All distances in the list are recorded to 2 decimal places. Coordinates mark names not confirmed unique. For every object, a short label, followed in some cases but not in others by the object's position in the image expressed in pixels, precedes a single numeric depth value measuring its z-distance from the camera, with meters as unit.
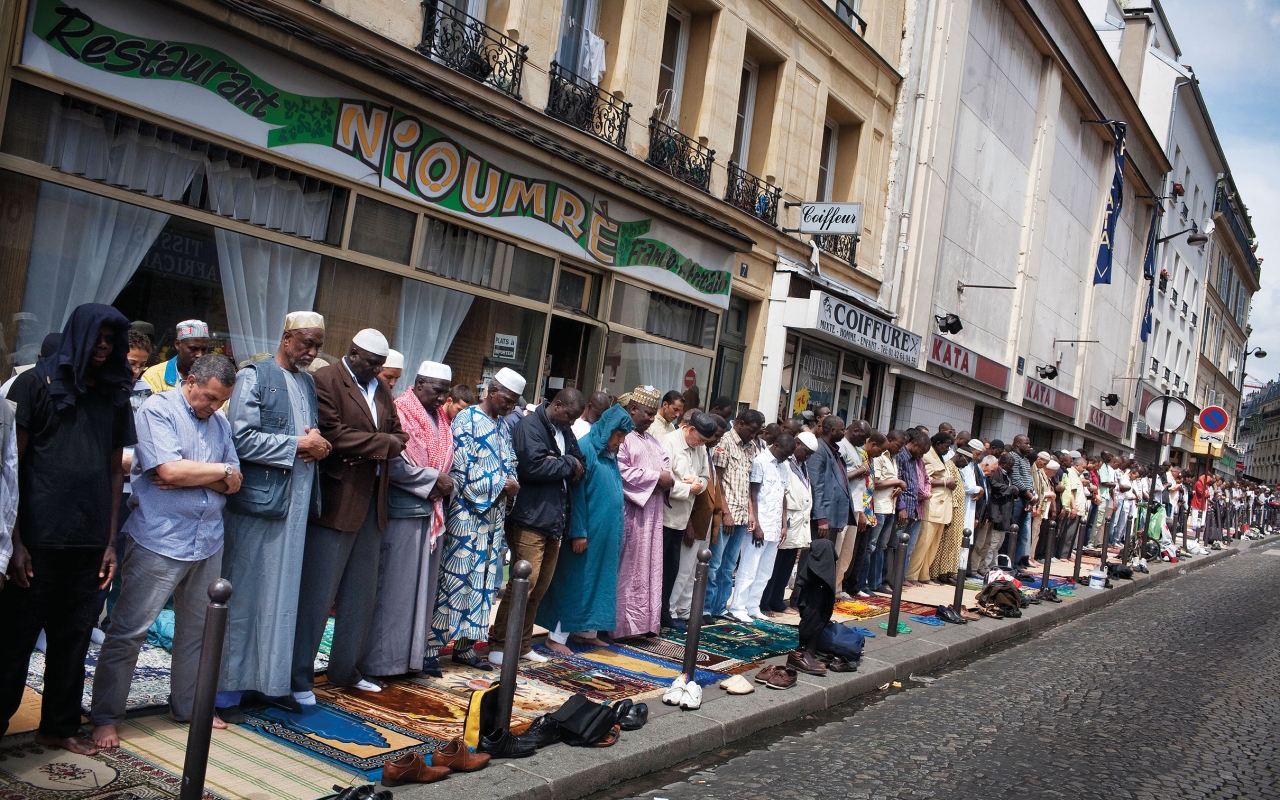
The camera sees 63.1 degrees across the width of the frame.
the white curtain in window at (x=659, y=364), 13.63
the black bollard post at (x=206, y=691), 3.76
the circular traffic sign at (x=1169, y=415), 18.41
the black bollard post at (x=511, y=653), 5.21
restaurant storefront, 7.36
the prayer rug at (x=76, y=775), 4.11
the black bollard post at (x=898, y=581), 9.46
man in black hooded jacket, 4.31
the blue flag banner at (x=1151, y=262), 37.69
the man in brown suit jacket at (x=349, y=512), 5.59
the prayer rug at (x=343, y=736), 4.90
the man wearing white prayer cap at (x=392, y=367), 7.29
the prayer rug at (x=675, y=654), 7.75
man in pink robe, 8.01
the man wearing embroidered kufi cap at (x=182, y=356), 6.51
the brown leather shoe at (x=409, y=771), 4.55
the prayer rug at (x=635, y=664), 7.28
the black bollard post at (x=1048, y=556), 13.63
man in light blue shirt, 4.67
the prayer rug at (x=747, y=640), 8.35
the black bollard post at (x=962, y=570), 10.95
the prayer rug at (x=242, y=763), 4.39
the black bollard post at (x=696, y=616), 6.69
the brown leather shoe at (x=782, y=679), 7.35
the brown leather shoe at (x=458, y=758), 4.72
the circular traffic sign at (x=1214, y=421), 23.48
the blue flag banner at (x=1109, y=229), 32.09
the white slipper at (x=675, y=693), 6.50
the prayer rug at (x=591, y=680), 6.64
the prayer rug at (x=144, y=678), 5.22
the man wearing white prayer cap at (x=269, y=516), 5.18
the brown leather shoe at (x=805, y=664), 7.90
